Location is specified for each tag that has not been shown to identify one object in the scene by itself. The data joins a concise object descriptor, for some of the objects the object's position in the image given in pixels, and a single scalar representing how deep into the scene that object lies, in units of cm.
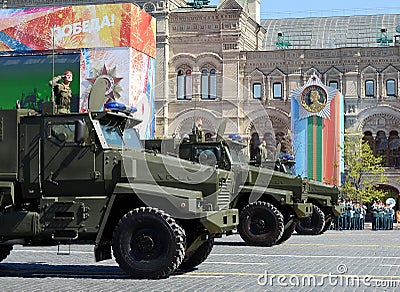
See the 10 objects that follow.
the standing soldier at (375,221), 3460
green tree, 4906
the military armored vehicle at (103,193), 1234
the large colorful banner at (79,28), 5538
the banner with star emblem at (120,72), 5500
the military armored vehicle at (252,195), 2022
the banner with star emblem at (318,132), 4916
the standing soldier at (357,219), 3534
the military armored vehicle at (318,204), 2516
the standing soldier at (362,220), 3558
